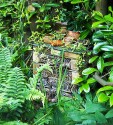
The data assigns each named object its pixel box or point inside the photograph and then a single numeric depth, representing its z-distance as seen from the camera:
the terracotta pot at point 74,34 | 3.06
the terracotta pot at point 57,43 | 3.04
